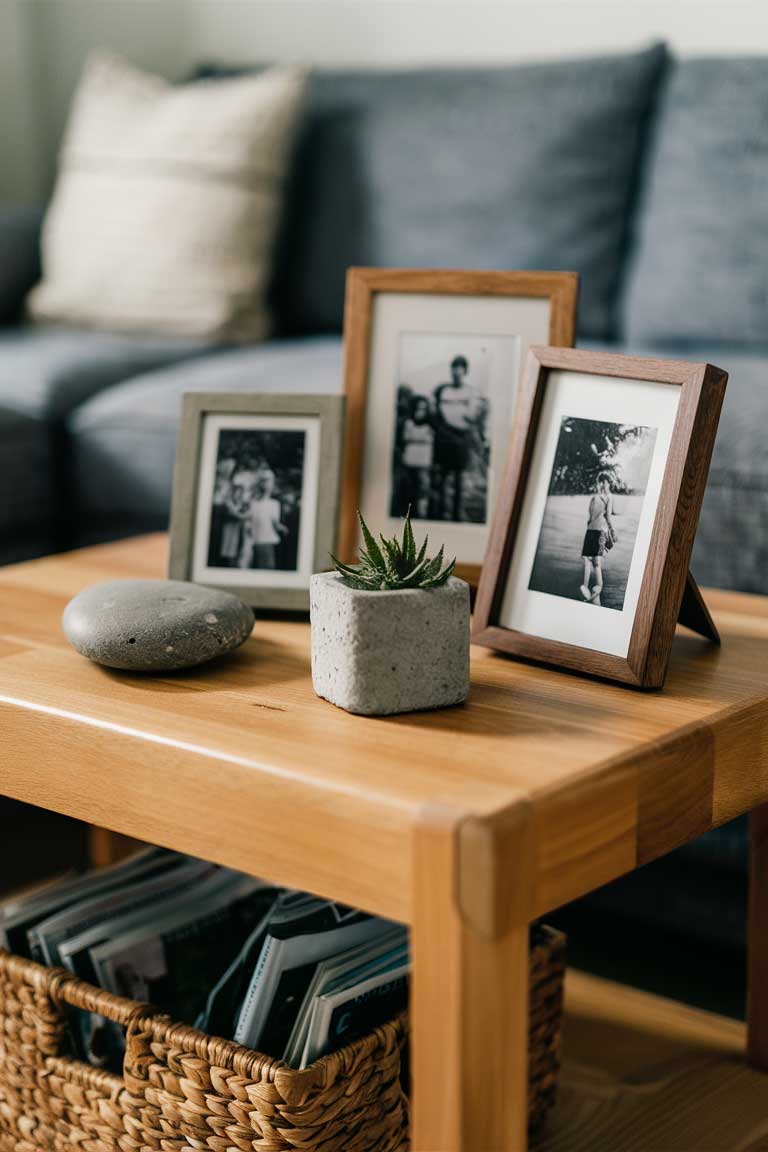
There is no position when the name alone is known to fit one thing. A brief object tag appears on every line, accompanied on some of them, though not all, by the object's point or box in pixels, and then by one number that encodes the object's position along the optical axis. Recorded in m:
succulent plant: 0.81
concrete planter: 0.79
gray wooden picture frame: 1.04
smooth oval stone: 0.87
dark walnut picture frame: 0.83
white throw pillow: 2.14
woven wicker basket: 0.83
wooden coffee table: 0.64
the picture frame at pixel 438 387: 1.05
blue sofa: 1.75
